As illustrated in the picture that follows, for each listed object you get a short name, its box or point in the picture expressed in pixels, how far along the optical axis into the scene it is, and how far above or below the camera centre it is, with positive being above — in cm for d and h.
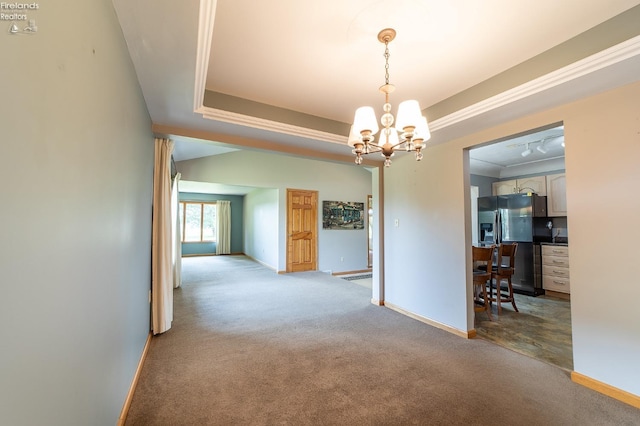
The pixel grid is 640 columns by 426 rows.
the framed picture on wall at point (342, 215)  744 +19
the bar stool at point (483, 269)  341 -66
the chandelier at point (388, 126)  187 +68
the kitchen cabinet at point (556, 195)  505 +51
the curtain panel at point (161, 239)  293 -19
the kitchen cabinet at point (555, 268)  456 -83
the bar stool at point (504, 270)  371 -68
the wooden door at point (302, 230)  697 -22
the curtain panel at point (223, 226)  1012 -16
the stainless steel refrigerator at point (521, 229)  489 -14
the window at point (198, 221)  985 +3
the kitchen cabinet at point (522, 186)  541 +78
